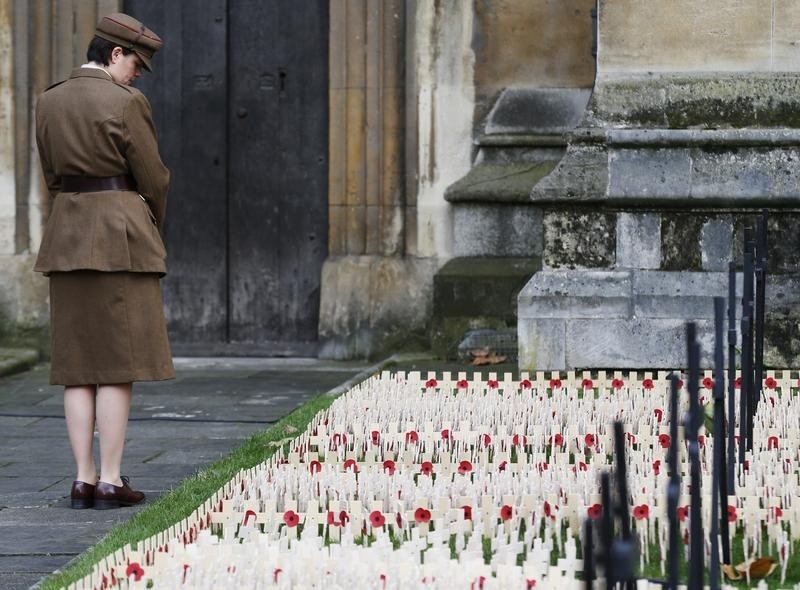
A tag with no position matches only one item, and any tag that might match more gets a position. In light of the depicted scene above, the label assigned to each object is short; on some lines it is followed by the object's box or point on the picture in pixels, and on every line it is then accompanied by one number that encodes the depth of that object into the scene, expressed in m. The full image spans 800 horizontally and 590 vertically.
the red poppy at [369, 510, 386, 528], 8.52
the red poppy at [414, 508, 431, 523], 8.56
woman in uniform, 10.71
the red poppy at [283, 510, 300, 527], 8.57
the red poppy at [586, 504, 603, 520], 8.40
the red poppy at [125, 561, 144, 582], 7.34
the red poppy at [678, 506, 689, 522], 8.34
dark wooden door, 21.37
